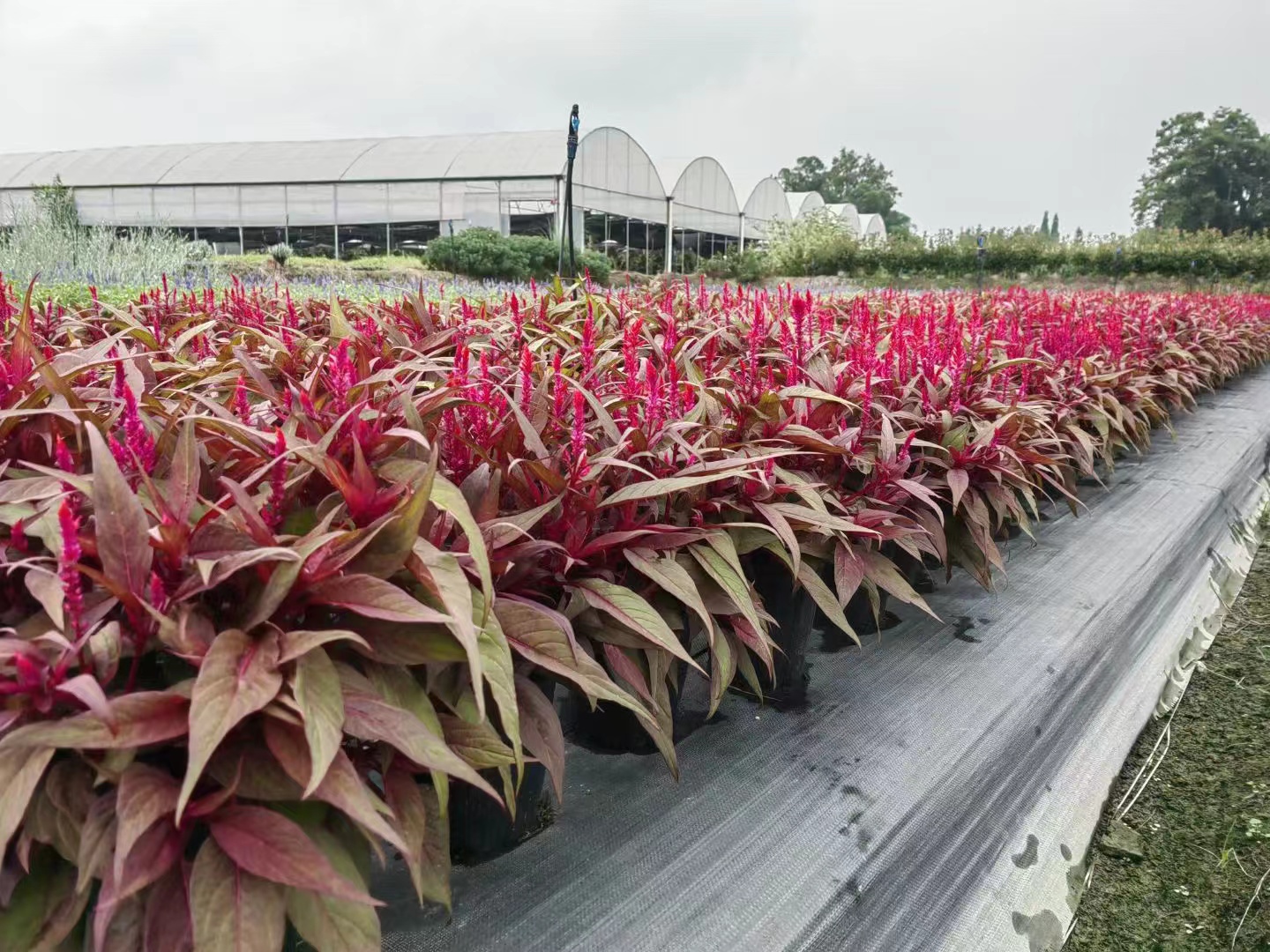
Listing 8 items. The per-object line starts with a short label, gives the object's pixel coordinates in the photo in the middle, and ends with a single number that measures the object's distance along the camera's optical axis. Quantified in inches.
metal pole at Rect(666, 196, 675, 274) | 906.1
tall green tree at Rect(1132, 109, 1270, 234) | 1720.0
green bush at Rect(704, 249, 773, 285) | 838.5
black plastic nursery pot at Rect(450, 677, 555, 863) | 49.4
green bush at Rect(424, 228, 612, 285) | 595.8
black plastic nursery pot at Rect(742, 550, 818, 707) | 69.1
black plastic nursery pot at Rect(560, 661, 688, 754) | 61.9
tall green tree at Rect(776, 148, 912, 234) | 2731.3
